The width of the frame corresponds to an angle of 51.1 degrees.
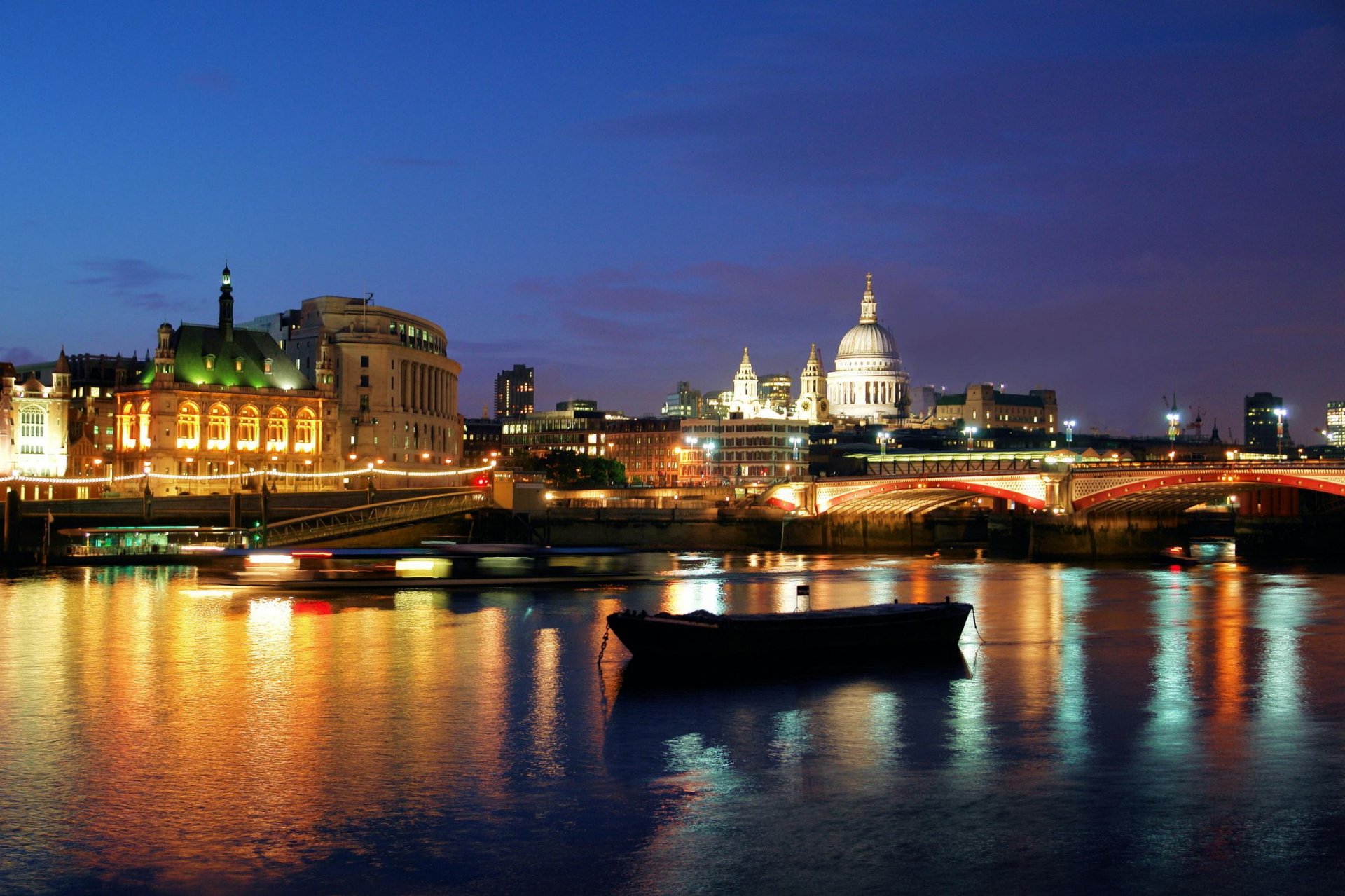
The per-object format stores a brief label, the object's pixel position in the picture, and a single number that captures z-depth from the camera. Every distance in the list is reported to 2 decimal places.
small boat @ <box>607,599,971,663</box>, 42.19
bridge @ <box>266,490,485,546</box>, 95.94
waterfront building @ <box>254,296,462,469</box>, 154.75
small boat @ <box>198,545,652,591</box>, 71.94
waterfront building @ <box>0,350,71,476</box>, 142.25
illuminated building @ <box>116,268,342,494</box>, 134.50
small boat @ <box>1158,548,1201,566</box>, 97.50
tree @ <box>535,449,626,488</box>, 179.12
